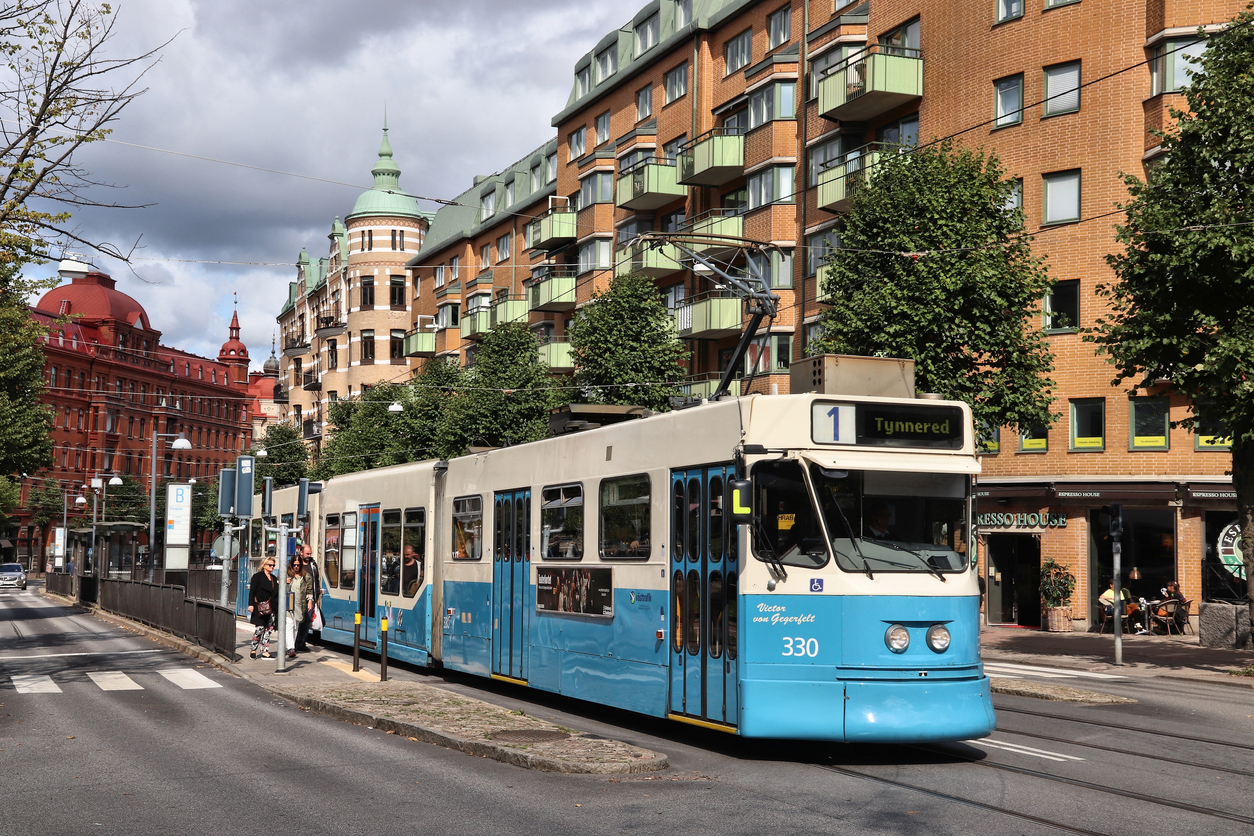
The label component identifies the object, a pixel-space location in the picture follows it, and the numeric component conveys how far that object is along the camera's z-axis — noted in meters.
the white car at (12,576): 67.25
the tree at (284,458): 76.19
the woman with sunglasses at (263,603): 20.39
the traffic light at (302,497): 21.76
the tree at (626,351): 35.78
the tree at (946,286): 23.77
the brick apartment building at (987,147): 30.61
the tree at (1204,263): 19.06
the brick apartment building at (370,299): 82.19
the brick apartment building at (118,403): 99.96
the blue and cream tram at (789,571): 10.50
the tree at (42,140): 16.44
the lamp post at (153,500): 43.23
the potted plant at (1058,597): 31.06
